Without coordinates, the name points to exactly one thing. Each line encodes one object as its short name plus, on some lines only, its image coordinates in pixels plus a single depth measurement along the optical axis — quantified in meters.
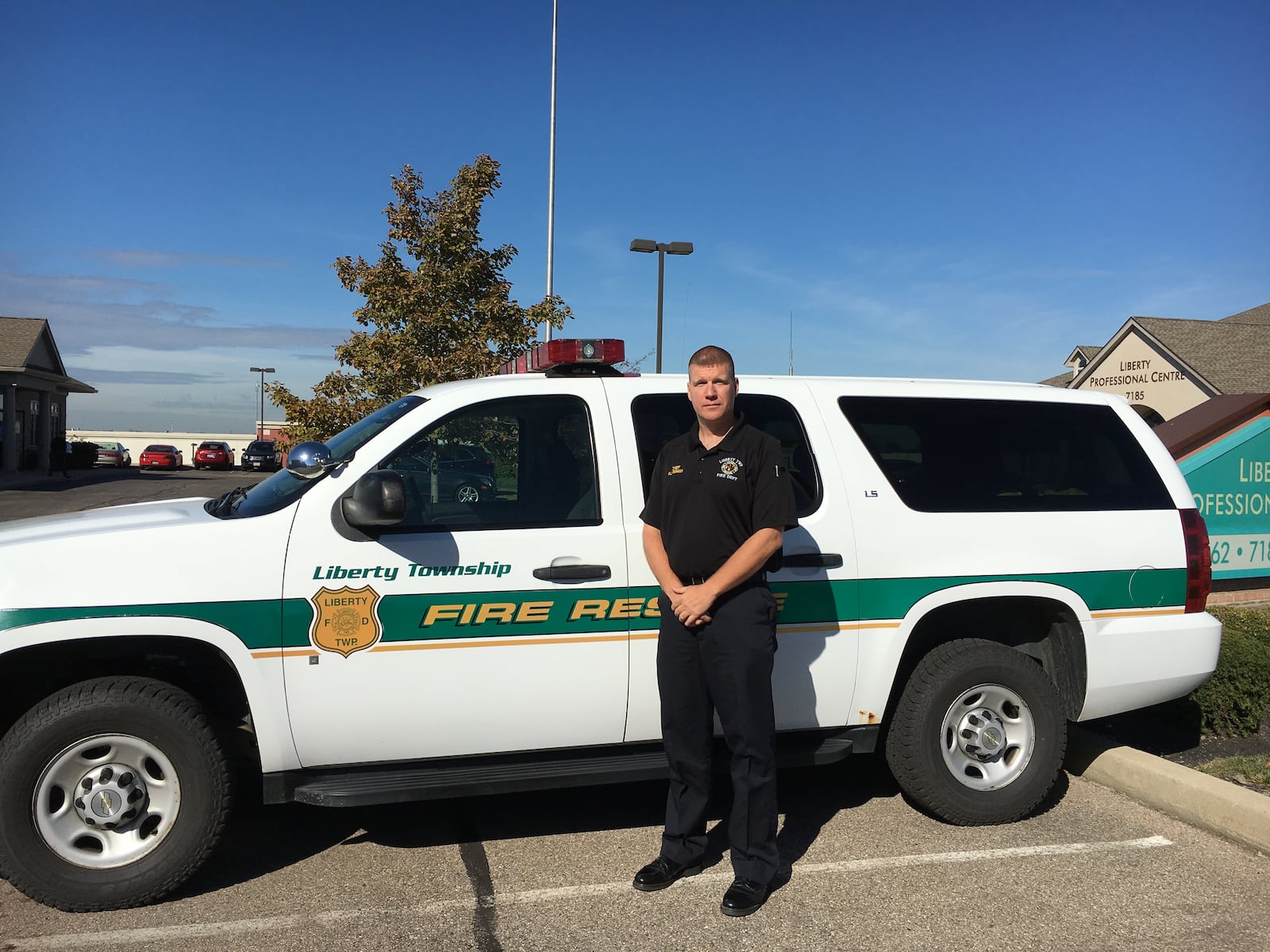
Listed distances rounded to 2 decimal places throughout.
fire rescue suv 3.59
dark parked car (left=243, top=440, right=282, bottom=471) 47.41
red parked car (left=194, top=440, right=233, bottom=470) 49.44
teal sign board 7.86
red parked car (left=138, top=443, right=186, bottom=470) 47.28
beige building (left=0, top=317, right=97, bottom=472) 36.91
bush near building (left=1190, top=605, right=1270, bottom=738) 5.48
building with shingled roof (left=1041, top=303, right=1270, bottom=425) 26.12
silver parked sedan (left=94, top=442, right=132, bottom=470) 50.72
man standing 3.58
